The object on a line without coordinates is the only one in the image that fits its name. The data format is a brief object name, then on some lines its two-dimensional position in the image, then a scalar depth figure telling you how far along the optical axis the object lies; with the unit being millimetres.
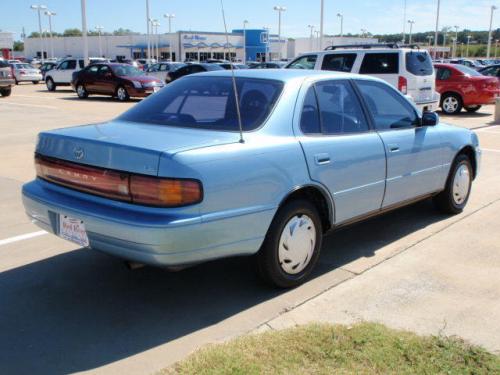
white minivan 13555
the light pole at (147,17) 50812
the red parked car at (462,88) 17422
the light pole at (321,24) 36344
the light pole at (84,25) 31625
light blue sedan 3393
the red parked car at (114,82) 22922
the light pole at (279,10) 68031
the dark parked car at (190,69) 24281
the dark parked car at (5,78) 23719
